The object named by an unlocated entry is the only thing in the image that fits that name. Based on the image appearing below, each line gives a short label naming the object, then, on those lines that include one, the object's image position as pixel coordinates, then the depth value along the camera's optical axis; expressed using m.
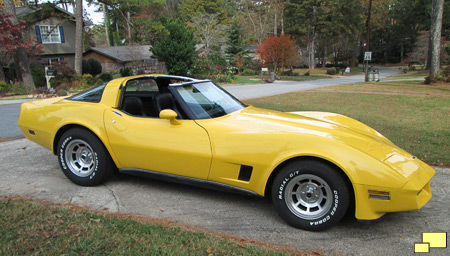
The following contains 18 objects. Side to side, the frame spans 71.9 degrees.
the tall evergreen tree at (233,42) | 40.12
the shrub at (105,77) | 21.08
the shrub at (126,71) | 23.80
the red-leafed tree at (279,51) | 32.47
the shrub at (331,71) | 42.38
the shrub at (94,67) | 30.09
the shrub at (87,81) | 19.46
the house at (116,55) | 30.67
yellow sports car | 2.74
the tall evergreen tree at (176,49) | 23.00
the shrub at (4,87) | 16.41
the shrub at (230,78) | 25.36
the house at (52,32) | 24.56
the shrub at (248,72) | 35.69
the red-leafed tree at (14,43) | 16.88
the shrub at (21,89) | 16.80
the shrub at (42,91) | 16.02
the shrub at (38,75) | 21.22
